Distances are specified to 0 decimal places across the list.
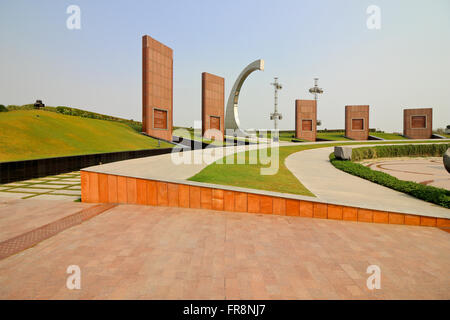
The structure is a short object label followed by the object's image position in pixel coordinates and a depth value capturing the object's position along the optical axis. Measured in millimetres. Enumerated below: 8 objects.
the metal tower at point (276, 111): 39603
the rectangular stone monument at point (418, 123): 35125
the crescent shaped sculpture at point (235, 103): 33312
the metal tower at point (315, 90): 42812
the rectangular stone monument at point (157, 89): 21938
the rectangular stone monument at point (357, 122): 35375
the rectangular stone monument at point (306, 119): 33969
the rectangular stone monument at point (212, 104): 28578
